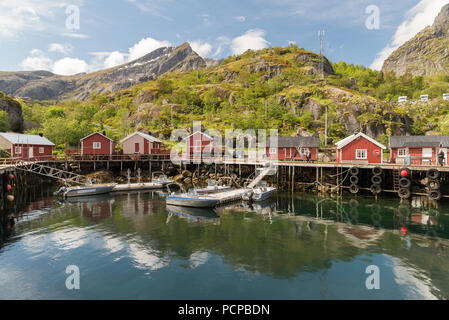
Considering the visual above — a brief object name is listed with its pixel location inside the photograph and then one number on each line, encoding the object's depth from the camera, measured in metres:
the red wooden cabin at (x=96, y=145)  46.94
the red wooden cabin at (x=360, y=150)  35.16
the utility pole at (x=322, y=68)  100.62
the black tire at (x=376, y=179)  30.83
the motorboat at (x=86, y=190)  31.42
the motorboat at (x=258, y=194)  29.33
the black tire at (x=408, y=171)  28.80
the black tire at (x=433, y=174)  27.03
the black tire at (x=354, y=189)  31.98
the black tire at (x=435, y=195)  27.53
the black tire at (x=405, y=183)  29.20
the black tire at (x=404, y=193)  29.06
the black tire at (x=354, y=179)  32.10
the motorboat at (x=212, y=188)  31.98
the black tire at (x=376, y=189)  30.64
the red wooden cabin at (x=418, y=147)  33.91
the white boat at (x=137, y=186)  36.11
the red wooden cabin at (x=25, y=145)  39.84
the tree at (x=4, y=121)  52.09
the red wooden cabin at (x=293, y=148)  41.47
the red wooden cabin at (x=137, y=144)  50.28
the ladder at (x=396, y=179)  30.55
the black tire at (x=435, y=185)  27.45
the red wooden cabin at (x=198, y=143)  48.47
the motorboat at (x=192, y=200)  26.14
